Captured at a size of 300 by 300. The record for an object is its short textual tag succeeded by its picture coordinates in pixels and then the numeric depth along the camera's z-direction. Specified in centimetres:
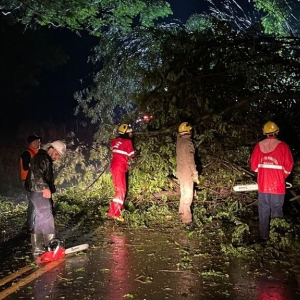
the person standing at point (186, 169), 787
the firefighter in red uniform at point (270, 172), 659
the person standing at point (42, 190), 632
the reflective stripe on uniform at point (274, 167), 659
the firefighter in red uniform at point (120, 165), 843
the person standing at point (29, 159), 732
